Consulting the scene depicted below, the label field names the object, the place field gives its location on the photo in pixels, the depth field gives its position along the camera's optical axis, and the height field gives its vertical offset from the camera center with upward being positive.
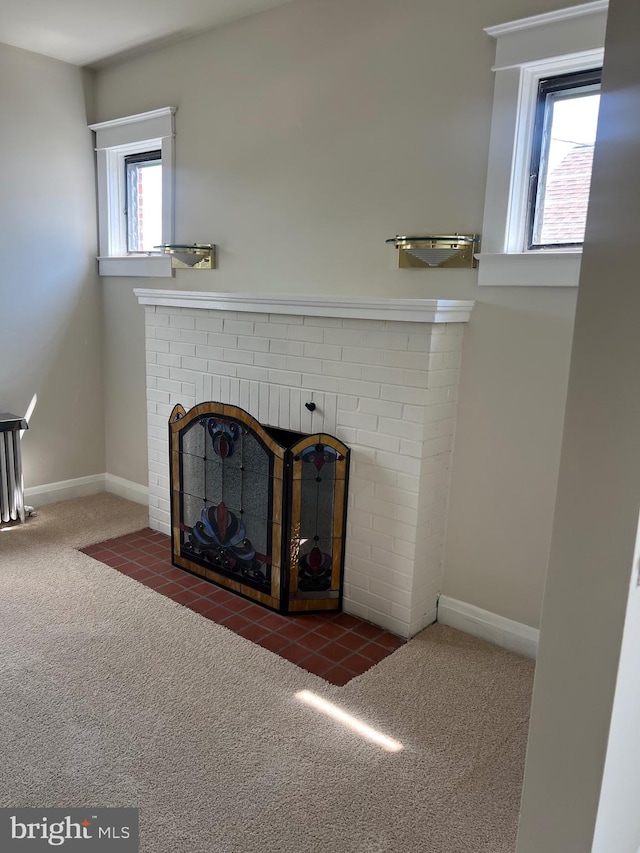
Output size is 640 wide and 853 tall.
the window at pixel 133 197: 3.77 +0.49
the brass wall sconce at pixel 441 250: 2.54 +0.15
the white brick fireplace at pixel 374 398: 2.55 -0.49
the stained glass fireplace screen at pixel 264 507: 2.77 -1.02
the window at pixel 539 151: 2.27 +0.52
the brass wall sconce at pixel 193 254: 3.54 +0.13
